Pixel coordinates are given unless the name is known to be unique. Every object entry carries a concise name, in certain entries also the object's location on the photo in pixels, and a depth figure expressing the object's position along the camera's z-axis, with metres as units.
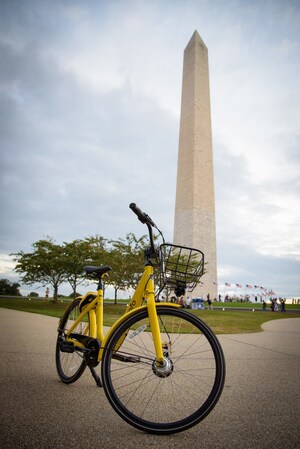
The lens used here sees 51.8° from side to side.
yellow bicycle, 1.94
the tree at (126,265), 17.72
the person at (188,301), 29.30
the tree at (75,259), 19.91
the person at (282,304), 26.53
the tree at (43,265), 20.59
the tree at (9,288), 33.87
